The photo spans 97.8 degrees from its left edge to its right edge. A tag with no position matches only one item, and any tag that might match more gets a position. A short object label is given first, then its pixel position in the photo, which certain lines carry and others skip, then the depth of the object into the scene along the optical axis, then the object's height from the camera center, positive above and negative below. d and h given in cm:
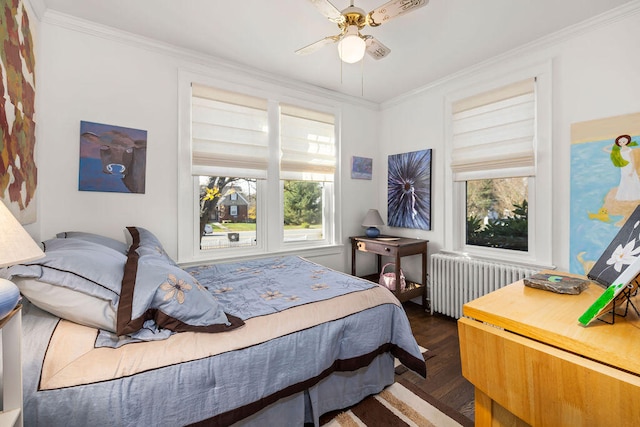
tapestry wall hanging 139 +56
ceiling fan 160 +120
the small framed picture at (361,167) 376 +62
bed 99 -58
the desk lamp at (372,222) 362 -13
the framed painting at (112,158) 224 +45
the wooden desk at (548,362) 70 -43
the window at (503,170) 250 +42
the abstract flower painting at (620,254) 102 -16
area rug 158 -119
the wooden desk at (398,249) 303 -43
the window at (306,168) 328 +53
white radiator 257 -66
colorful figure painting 204 +24
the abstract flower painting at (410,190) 336 +28
